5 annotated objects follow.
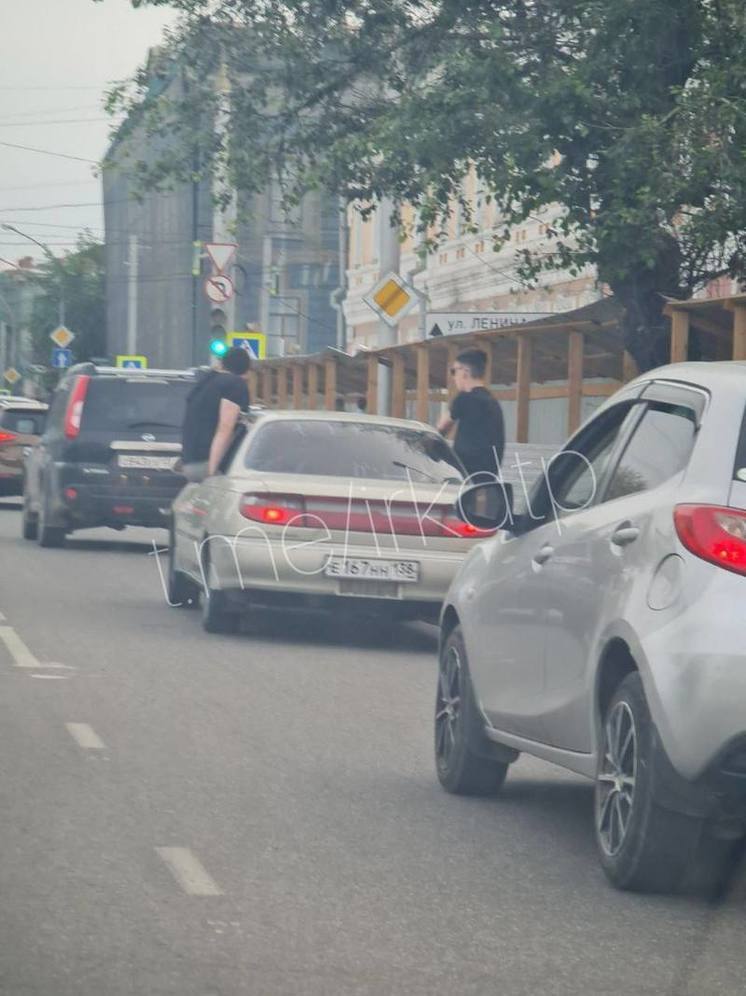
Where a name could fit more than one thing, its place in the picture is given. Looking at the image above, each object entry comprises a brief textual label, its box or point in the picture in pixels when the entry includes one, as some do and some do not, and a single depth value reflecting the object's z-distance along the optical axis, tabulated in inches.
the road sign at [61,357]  2719.0
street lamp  3161.9
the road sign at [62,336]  2687.5
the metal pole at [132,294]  2881.4
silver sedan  538.9
